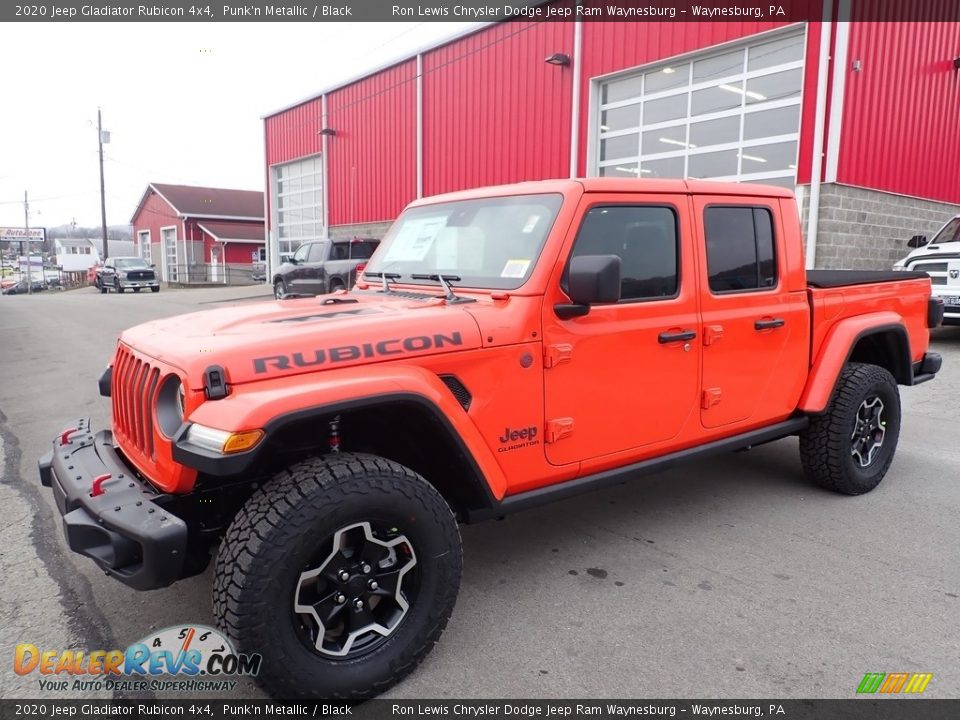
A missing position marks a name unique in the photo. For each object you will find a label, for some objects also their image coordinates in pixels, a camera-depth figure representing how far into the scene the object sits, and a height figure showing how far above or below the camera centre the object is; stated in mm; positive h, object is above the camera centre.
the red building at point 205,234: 42250 +1541
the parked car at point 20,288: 47941 -2319
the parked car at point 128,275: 31891 -812
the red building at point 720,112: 11250 +3019
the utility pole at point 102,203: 43156 +3283
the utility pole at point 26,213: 73938 +4793
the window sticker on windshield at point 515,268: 3092 -18
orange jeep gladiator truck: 2318 -568
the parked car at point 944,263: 10031 +130
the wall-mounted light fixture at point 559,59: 14586 +4278
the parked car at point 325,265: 16359 -114
